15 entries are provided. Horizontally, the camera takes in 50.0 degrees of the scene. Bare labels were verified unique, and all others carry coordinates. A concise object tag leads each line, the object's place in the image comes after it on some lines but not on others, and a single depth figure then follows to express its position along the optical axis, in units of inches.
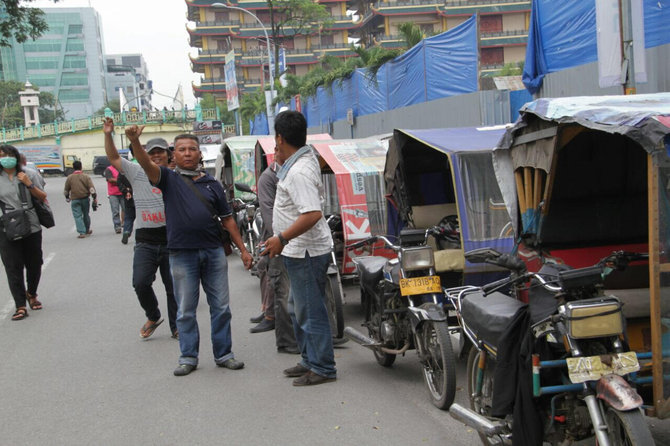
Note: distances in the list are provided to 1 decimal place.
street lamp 1372.3
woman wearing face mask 332.2
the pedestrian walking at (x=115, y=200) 684.7
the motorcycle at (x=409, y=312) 189.9
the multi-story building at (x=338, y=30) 2305.6
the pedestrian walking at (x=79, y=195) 677.9
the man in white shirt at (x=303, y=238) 200.2
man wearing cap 263.6
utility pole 254.4
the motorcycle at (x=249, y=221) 408.8
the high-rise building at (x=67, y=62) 5216.5
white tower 3398.1
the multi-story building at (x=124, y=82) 6368.1
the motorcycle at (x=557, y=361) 122.0
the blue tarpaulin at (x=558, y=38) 379.6
